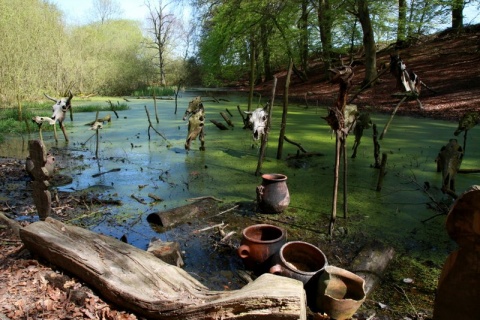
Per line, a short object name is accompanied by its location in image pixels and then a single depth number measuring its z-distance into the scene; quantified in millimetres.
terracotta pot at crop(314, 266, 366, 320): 2467
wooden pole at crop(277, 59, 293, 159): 6199
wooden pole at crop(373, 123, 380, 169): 5757
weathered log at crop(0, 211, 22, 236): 3250
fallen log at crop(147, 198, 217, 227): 4156
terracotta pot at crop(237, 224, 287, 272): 3152
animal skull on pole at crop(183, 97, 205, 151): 7336
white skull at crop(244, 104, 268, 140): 6367
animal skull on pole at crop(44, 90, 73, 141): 7621
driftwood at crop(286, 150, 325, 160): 6895
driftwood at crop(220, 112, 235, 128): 10625
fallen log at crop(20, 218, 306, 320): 1849
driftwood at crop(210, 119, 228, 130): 10477
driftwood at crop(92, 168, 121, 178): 5961
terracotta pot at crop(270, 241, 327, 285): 2869
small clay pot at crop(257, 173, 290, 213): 4348
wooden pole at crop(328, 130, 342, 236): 3578
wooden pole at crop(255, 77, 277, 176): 5755
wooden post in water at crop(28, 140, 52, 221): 3002
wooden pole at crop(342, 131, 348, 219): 3700
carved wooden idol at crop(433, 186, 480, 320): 1505
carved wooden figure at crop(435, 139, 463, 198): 4363
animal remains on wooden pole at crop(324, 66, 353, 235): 3348
